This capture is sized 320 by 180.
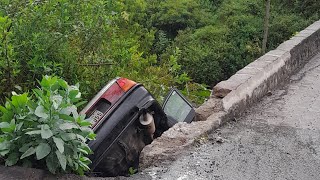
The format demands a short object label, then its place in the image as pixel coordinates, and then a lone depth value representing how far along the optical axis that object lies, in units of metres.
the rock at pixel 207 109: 5.32
